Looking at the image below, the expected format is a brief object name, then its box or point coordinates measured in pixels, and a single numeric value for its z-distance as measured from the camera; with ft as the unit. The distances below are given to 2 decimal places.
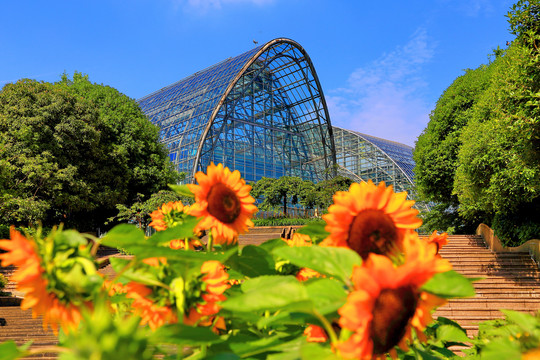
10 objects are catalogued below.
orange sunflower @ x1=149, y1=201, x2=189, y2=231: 3.96
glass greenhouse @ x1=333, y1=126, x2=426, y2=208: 128.94
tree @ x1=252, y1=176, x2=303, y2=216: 75.42
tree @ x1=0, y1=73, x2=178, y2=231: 46.57
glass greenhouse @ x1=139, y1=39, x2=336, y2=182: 89.56
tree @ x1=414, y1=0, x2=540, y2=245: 22.66
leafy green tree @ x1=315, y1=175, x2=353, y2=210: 69.72
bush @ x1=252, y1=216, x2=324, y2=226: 64.34
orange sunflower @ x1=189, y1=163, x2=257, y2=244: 2.92
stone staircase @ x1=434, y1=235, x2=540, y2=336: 24.86
